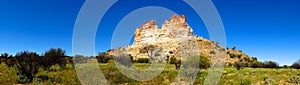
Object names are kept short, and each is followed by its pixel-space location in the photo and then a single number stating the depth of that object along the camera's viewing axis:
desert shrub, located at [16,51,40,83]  9.41
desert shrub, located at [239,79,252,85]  10.16
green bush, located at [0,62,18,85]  8.69
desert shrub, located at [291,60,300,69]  24.87
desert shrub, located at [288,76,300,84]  10.93
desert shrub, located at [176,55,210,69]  13.28
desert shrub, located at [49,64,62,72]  13.19
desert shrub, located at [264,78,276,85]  10.60
